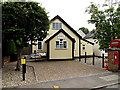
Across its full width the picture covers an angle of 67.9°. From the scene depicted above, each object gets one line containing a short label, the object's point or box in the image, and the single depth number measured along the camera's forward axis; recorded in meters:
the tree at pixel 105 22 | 7.97
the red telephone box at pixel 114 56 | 7.02
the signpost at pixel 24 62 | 5.35
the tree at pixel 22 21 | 6.05
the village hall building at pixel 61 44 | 12.69
